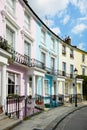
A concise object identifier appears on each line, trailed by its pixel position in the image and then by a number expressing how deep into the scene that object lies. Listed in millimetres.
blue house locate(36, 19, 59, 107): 12222
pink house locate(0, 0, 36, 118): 8452
